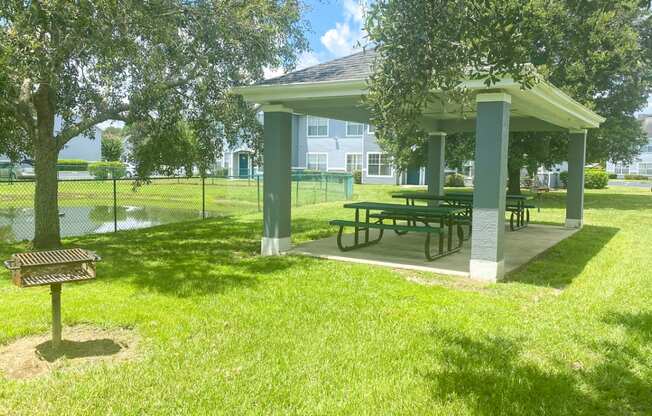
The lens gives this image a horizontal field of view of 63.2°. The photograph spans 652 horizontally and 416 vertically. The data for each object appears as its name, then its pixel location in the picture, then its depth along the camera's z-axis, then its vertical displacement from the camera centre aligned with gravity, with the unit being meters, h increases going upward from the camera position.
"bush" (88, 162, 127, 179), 32.38 +0.09
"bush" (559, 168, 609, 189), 34.06 -0.07
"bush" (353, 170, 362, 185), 36.62 -0.06
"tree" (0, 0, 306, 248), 6.87 +1.75
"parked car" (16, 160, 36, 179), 30.47 -0.05
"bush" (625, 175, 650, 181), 50.72 +0.22
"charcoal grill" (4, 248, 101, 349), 4.03 -0.78
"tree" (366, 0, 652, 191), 3.70 +0.94
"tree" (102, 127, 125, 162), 49.66 +2.03
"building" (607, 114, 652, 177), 54.28 +1.18
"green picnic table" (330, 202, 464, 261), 8.76 -0.76
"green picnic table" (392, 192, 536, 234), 11.93 -0.62
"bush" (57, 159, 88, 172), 36.17 +0.38
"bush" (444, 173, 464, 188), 34.59 -0.29
